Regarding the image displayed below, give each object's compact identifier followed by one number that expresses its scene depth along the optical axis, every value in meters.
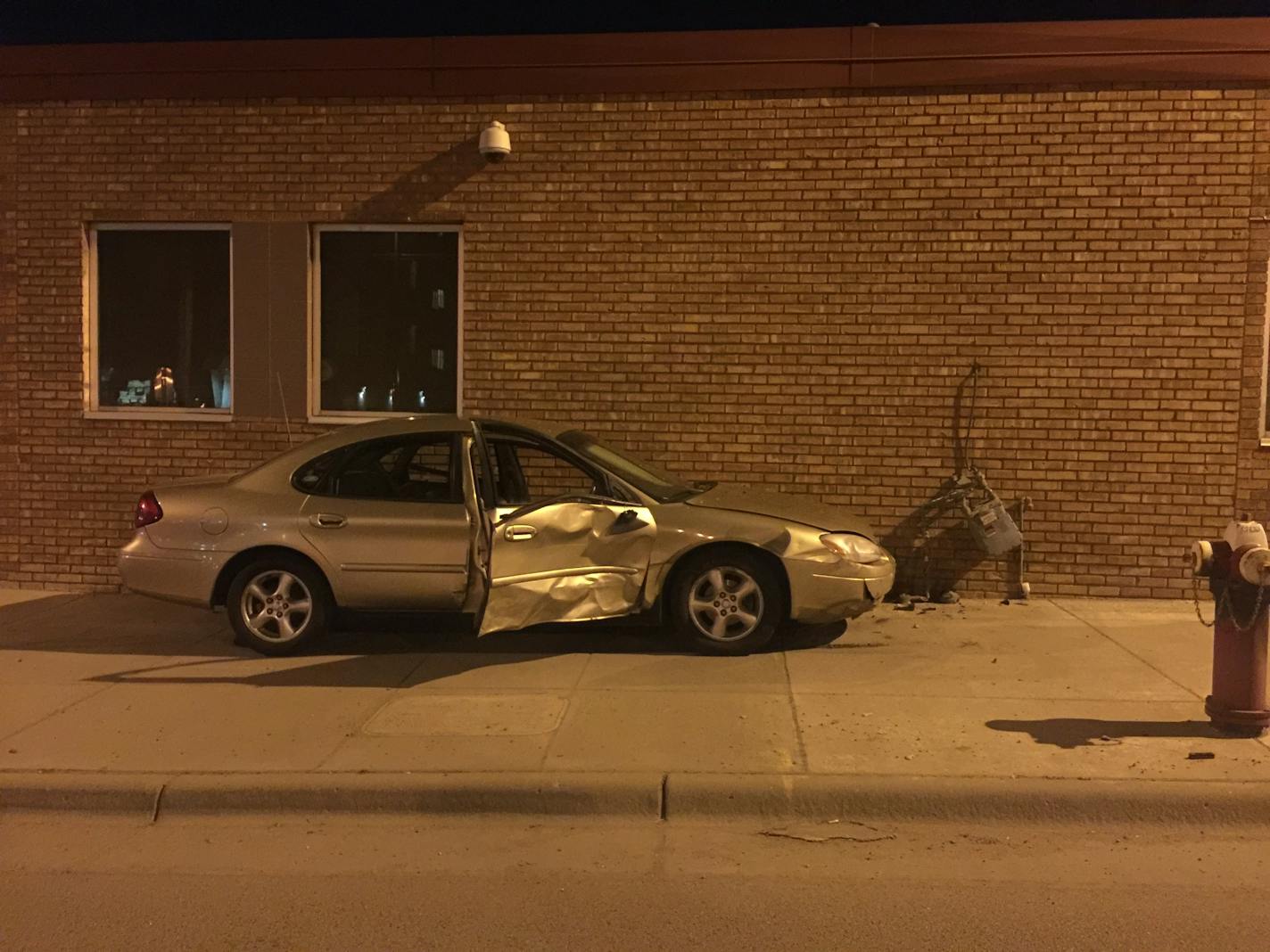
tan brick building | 8.52
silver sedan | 6.97
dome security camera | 8.76
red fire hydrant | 5.44
